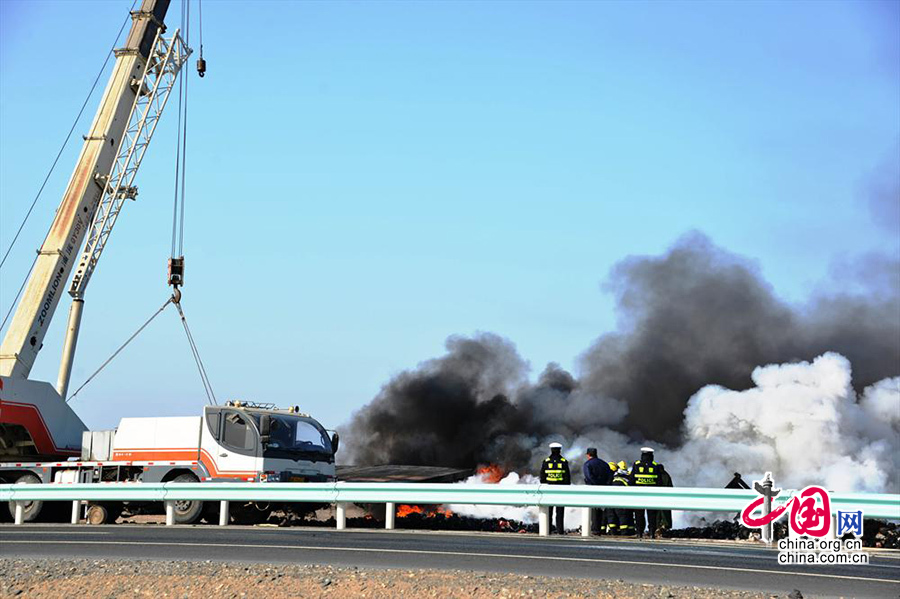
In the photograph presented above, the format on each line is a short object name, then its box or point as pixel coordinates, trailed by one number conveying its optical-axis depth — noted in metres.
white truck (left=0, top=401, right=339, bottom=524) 24.36
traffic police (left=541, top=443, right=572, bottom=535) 20.98
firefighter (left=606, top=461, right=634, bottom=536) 20.47
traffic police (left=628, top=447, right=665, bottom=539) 21.48
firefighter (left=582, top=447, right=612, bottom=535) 21.36
